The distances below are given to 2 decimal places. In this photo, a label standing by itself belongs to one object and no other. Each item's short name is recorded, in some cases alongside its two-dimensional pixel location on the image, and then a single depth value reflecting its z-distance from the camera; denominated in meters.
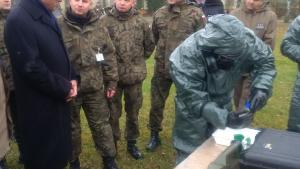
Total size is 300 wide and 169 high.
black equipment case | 1.96
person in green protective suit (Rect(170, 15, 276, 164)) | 2.55
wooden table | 2.34
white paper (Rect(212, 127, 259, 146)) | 2.58
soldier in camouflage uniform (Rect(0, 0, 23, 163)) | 3.81
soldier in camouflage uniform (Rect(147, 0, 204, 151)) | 4.44
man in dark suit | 2.90
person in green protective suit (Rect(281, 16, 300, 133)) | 4.00
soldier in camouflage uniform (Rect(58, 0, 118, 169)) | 3.69
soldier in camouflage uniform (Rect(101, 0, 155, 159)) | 4.15
